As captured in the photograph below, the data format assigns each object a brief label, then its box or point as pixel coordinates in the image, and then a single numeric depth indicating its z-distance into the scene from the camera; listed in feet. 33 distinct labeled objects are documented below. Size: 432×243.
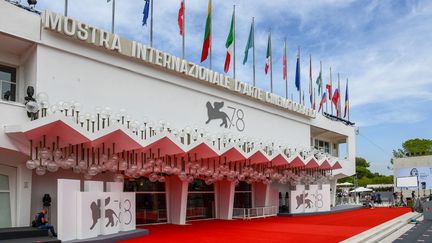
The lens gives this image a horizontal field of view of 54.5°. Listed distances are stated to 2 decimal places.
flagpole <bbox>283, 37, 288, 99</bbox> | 93.25
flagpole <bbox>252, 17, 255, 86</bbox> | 83.20
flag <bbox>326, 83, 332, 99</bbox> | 111.24
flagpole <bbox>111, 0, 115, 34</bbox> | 57.34
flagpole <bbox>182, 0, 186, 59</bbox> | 67.77
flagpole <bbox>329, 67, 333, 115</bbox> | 110.48
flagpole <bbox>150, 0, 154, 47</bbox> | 62.84
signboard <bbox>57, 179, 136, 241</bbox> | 39.86
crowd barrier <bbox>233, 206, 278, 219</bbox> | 74.45
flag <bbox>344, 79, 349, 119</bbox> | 122.17
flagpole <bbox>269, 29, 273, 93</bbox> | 89.75
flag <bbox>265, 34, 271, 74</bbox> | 87.30
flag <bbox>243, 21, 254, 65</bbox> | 82.38
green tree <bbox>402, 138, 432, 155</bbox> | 226.79
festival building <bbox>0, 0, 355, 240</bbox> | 42.39
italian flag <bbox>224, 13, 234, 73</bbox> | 76.13
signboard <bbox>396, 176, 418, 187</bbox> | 110.16
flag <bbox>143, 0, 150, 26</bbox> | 60.75
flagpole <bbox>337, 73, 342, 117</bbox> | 116.61
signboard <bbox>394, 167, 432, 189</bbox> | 141.38
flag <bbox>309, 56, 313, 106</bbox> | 103.46
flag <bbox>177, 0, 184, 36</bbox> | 67.51
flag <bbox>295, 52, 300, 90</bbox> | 95.03
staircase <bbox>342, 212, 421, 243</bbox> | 45.72
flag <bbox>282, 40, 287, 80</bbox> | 93.25
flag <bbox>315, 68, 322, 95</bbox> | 105.70
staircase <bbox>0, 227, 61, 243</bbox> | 37.81
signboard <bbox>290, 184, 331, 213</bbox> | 82.74
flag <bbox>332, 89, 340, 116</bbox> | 112.78
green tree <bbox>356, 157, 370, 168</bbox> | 275.59
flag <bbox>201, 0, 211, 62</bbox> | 70.38
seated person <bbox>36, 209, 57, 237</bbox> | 41.86
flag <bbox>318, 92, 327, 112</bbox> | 107.11
